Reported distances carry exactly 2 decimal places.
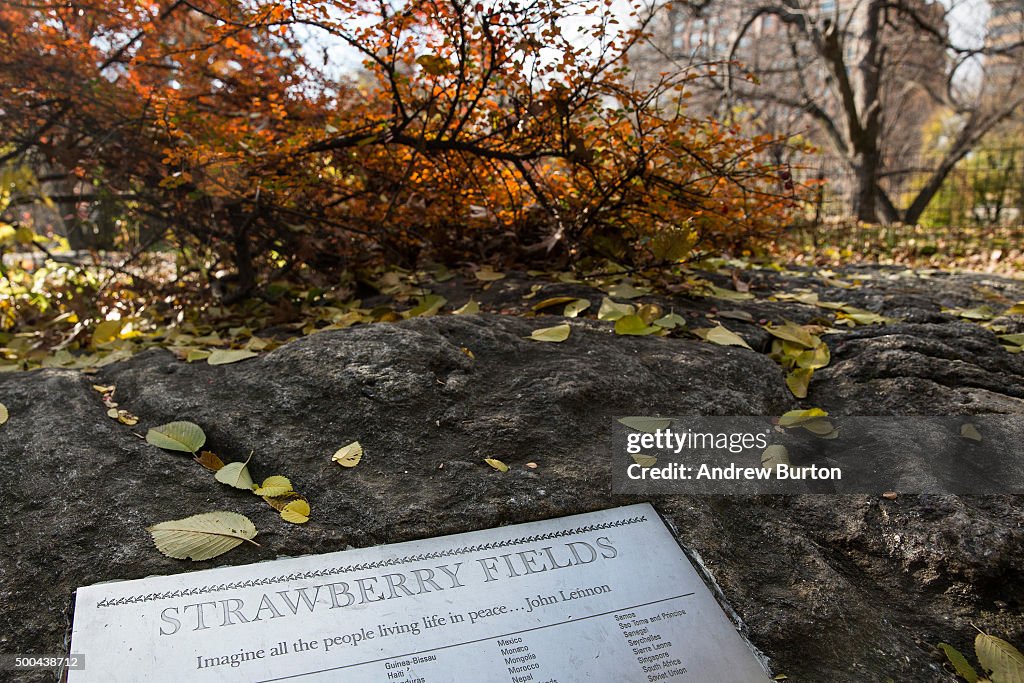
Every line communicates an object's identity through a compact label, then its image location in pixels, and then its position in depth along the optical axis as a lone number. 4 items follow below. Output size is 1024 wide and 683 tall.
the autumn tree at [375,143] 2.31
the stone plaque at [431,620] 1.05
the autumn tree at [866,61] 8.59
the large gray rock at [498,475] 1.25
